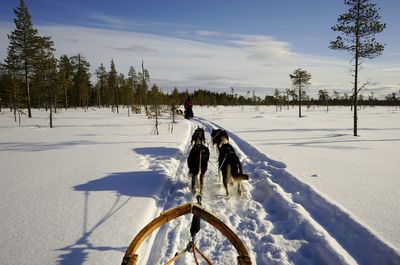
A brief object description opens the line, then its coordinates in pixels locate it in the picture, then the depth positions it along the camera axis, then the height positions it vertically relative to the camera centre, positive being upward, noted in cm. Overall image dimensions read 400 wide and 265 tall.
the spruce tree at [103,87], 6419 +647
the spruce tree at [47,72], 1939 +290
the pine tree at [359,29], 1677 +497
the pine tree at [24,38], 3219 +871
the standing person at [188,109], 2522 +29
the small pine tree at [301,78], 4250 +514
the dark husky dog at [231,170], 567 -121
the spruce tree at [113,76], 5722 +753
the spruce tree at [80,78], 5502 +731
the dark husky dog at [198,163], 596 -111
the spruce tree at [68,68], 5495 +907
